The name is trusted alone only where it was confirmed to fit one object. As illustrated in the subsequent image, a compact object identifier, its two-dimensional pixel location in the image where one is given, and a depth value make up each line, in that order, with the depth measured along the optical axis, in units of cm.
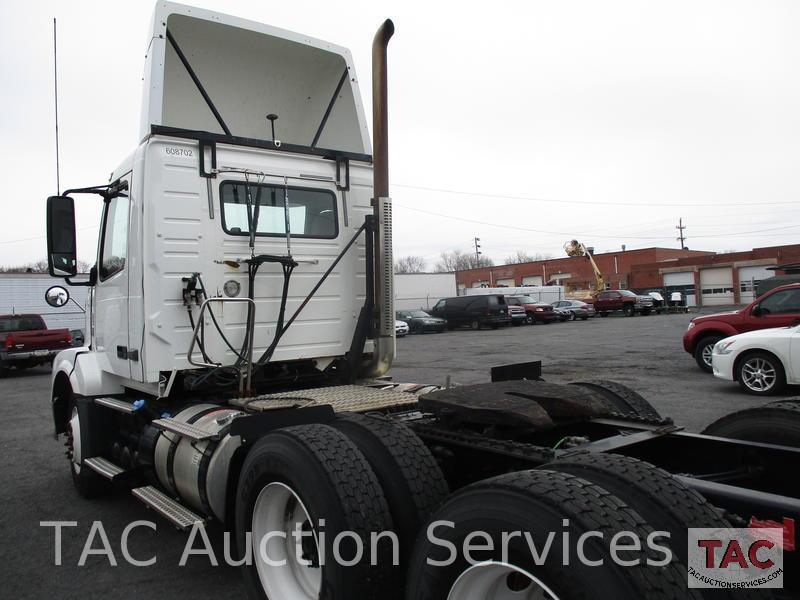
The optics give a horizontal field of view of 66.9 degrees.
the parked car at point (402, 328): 2997
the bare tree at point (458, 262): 12047
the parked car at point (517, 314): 3391
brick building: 5119
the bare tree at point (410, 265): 11469
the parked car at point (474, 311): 3203
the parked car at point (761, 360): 932
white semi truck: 200
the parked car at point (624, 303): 3828
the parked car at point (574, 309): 3769
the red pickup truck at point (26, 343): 1733
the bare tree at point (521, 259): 12108
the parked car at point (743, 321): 1086
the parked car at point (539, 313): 3512
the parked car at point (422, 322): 3225
